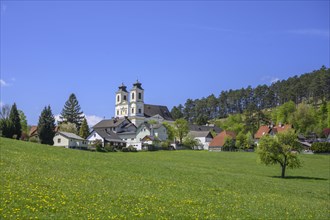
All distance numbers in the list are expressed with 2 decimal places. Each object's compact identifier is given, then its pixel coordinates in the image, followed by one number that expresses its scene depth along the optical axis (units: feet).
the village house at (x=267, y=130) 418.10
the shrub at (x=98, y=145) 281.54
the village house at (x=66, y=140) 295.09
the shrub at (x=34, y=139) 280.27
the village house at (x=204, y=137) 435.90
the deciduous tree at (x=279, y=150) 167.32
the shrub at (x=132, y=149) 305.45
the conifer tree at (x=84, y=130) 385.29
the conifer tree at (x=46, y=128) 285.23
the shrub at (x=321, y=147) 300.40
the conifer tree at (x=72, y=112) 474.90
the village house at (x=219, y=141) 362.33
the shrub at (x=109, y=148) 287.73
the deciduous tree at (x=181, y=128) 402.31
